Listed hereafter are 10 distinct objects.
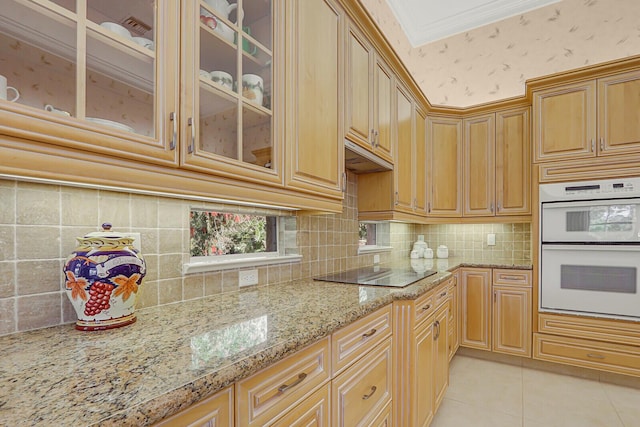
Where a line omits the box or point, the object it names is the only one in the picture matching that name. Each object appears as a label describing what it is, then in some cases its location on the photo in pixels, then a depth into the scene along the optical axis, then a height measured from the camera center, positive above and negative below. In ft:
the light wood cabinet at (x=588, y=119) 7.75 +2.46
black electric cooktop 5.58 -1.31
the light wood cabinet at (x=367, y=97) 5.78 +2.38
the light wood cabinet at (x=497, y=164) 9.62 +1.54
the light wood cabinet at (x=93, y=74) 2.13 +1.09
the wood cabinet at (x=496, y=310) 8.82 -2.86
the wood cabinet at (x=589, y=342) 7.56 -3.33
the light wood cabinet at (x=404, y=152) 7.93 +1.61
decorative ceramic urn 2.74 -0.60
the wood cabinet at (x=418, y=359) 4.94 -2.52
